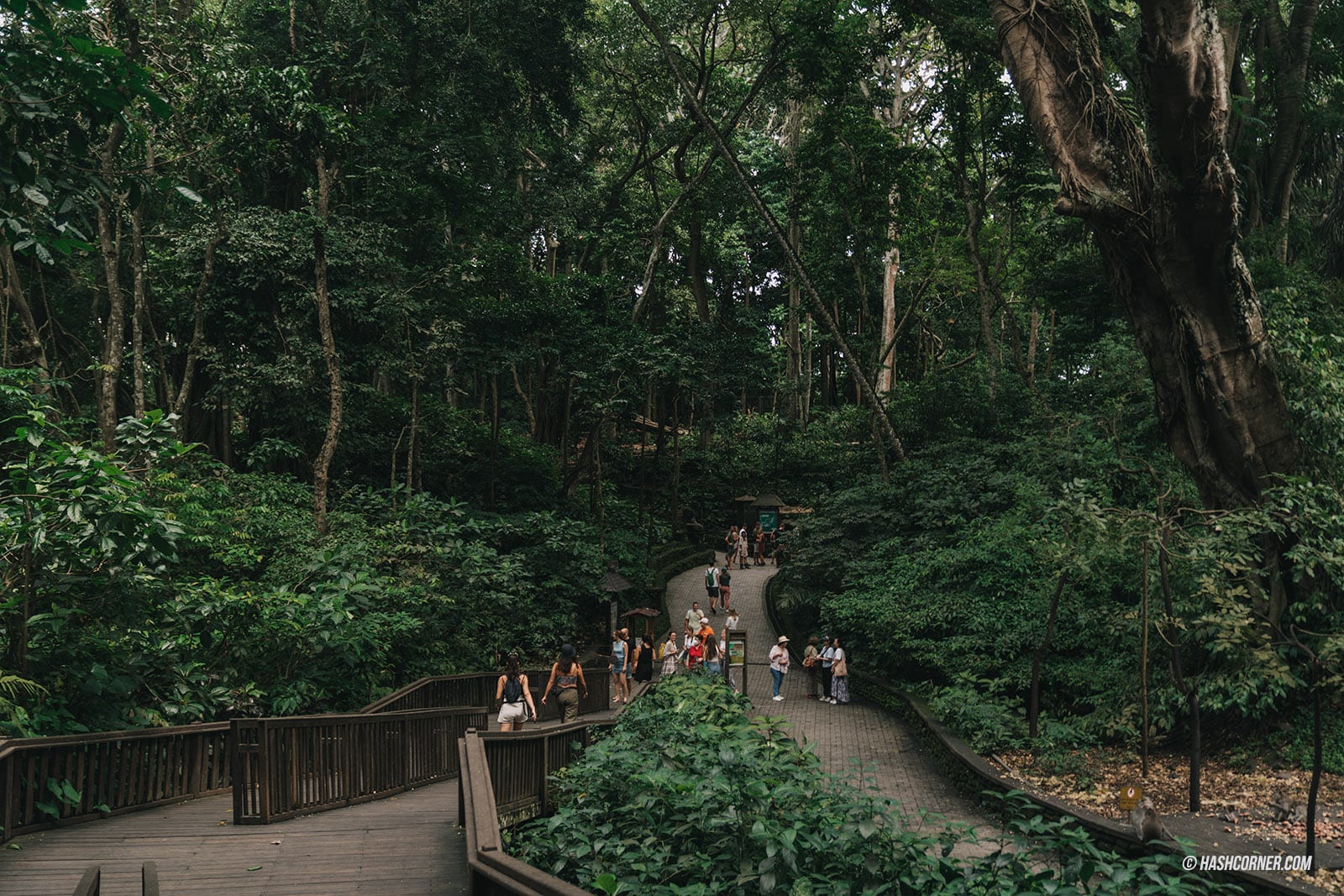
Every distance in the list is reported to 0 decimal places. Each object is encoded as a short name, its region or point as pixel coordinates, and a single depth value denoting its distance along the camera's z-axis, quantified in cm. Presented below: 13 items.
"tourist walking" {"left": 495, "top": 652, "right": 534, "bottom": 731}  1164
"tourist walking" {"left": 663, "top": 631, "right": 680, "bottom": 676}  1827
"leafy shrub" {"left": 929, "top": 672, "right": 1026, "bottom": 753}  1308
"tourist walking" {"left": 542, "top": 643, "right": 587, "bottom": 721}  1305
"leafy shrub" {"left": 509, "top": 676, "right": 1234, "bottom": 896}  457
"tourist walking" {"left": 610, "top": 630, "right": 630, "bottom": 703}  1747
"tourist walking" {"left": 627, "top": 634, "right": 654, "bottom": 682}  1802
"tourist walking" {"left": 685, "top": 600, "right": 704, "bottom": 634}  1927
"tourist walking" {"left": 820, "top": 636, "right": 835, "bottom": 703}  1869
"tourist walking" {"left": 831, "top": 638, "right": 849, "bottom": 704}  1830
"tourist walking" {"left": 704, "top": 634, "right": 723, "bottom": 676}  1859
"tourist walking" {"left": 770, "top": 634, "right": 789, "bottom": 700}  1842
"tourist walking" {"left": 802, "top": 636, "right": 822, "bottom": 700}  1895
